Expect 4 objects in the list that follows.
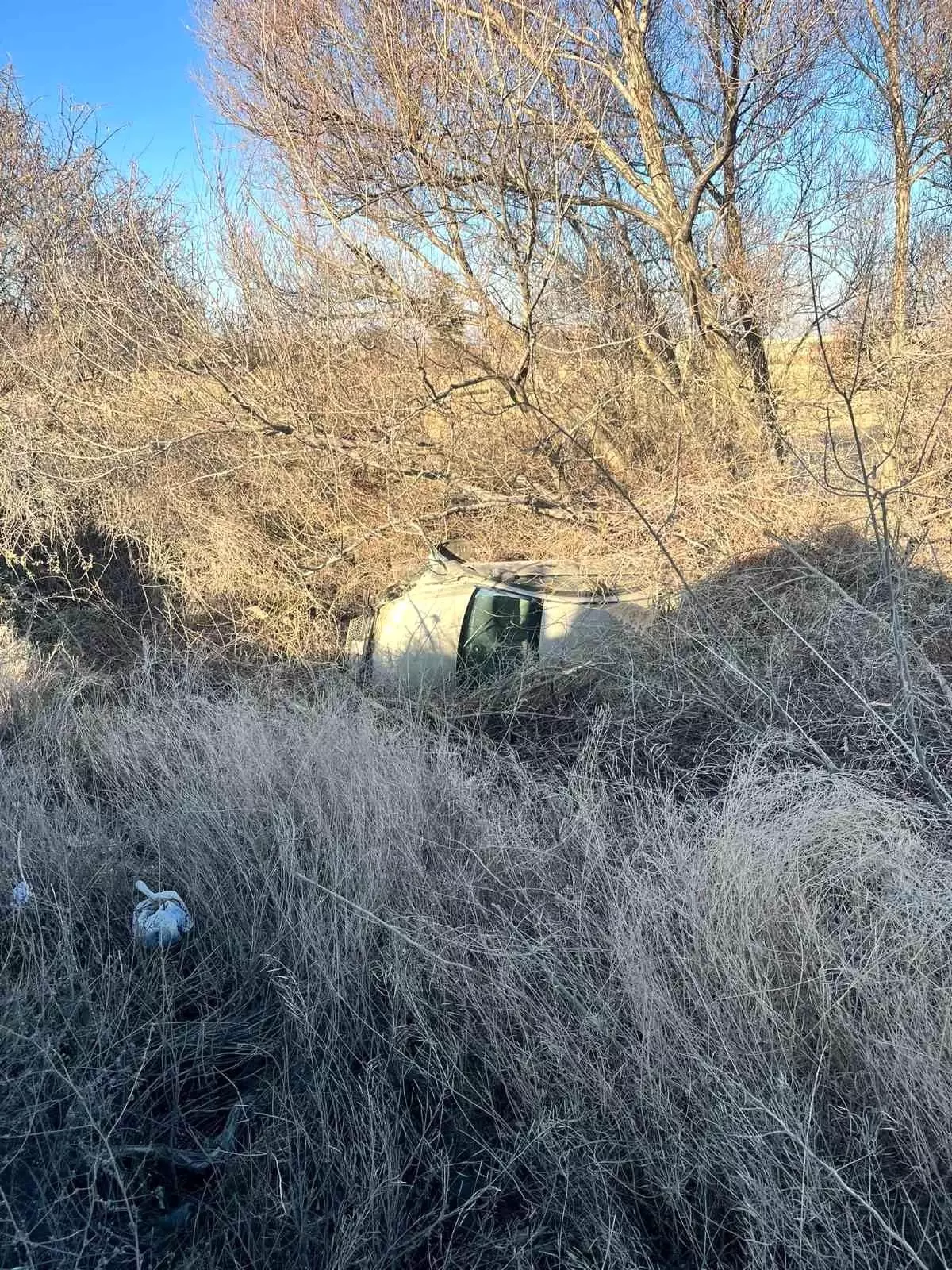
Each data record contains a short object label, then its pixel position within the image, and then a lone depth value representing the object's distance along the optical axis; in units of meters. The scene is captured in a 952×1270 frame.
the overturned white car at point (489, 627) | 5.74
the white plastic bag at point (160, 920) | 2.91
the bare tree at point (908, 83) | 8.70
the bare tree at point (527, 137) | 6.99
